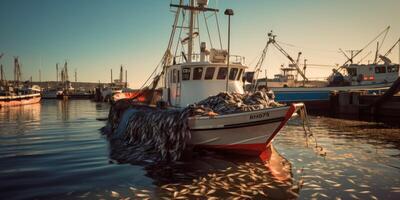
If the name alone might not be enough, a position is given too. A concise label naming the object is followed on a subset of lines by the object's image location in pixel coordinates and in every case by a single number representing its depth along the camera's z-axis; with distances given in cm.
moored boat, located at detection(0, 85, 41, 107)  5905
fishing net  1303
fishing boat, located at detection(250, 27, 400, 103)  4484
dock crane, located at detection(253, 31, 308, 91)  5043
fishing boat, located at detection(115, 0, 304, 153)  1278
